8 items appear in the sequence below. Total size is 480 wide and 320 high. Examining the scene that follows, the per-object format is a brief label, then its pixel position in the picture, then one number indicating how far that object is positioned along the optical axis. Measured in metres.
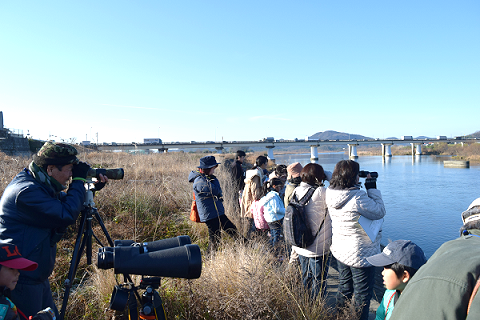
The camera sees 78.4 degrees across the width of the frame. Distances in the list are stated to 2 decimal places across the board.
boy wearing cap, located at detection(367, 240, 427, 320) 1.85
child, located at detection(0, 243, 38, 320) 1.47
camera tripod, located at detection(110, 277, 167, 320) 1.58
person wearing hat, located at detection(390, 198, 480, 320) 0.83
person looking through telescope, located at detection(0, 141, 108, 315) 1.82
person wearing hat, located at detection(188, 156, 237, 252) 4.01
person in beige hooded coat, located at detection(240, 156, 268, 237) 4.91
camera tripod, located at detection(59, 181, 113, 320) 2.03
